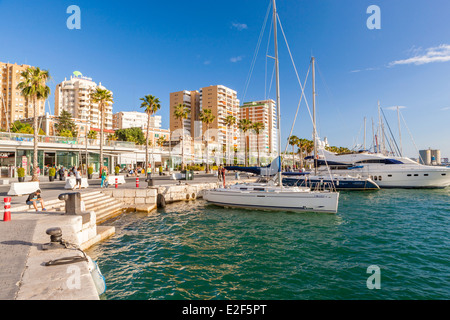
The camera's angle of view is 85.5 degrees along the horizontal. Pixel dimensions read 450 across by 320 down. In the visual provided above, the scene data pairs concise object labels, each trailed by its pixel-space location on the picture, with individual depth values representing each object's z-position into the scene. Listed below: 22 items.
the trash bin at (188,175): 28.72
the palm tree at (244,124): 59.84
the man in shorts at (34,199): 10.59
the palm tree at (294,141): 73.25
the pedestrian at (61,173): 28.47
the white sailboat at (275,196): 15.92
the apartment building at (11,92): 98.94
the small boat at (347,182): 28.43
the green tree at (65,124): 73.19
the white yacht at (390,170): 29.64
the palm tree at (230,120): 60.12
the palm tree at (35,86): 25.66
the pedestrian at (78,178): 18.47
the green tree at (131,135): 84.39
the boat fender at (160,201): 19.38
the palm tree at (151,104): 38.12
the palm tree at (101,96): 33.93
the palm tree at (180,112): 46.08
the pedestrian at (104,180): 20.04
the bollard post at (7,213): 8.61
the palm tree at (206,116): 52.06
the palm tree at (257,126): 64.19
